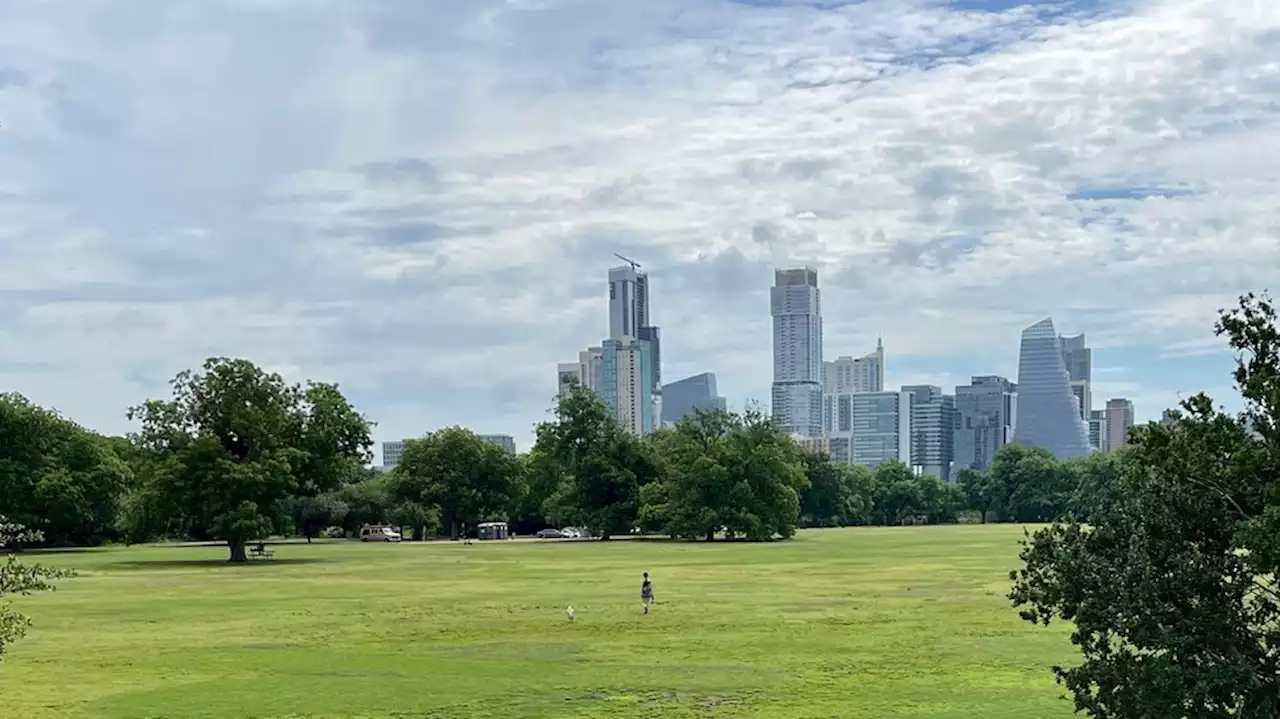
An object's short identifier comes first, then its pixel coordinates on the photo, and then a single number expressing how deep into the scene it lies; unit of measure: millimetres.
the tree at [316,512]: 117156
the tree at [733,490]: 99062
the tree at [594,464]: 109688
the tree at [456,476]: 114812
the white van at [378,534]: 117250
